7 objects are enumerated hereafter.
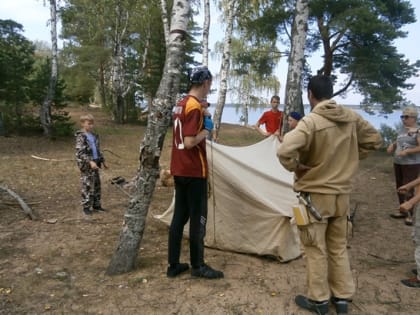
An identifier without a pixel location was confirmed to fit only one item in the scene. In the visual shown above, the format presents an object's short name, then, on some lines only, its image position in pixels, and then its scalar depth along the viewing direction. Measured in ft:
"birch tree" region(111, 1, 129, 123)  55.88
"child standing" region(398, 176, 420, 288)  10.70
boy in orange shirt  22.43
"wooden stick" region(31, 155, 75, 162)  30.96
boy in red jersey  9.63
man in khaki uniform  8.56
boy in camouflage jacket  16.94
